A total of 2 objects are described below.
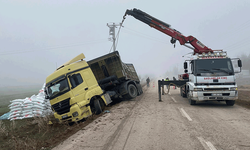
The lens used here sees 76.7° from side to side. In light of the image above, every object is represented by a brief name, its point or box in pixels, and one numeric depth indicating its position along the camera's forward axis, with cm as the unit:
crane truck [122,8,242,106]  802
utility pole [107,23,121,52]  2527
